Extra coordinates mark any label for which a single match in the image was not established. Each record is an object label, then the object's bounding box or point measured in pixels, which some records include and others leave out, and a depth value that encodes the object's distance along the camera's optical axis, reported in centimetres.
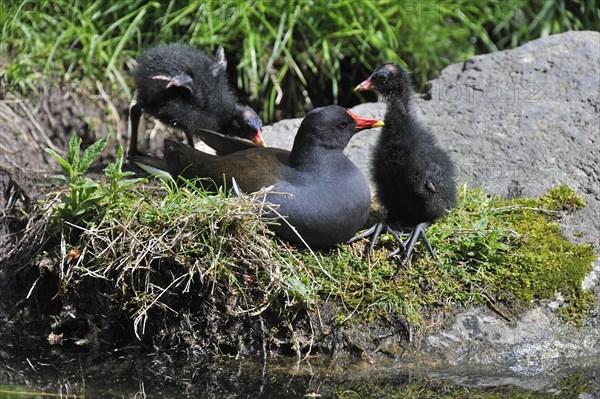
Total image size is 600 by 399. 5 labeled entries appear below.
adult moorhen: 944
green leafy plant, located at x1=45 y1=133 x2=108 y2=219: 937
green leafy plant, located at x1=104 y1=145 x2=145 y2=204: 945
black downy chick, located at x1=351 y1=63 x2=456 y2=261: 992
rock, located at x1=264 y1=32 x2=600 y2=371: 909
